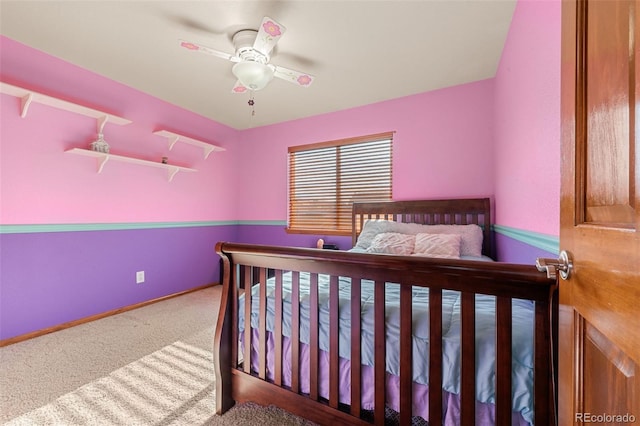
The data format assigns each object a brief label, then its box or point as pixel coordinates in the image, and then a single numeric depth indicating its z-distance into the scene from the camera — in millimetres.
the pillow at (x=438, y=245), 2111
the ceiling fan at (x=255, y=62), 1756
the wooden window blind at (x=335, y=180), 3141
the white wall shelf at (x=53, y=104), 1987
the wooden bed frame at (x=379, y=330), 804
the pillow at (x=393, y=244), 2256
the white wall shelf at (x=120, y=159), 2336
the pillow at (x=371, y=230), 2598
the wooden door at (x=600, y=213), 442
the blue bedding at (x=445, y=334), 862
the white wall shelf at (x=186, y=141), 2969
